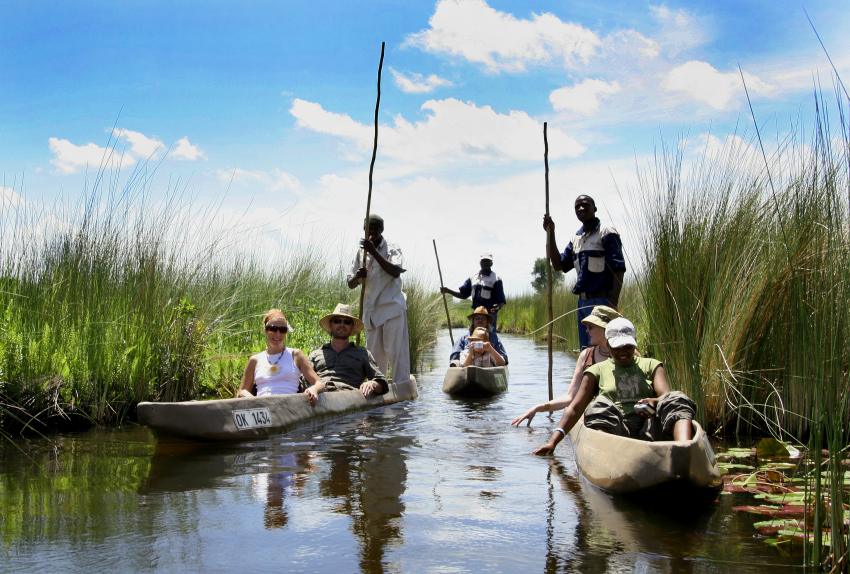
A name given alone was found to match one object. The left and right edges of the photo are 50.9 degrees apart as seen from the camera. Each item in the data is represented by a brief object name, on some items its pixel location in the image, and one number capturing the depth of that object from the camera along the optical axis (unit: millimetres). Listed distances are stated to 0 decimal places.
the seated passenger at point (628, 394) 5832
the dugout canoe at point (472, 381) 12375
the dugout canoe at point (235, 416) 7164
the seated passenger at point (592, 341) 6957
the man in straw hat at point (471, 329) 13008
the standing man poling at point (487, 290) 14250
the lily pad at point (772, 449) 6691
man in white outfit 10727
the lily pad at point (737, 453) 6838
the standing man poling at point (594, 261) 8898
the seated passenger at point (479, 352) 13055
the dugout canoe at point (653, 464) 5176
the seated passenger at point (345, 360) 9703
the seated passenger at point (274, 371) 8547
